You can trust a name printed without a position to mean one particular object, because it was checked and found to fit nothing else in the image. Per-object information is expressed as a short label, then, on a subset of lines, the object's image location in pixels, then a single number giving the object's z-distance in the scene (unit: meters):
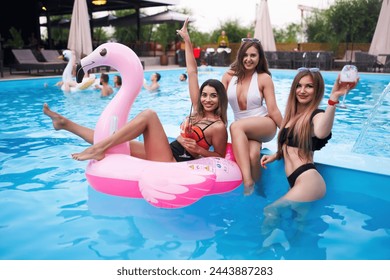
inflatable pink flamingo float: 2.84
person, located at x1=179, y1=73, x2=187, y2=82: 12.31
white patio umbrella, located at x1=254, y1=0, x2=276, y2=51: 16.98
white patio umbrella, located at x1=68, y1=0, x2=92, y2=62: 13.51
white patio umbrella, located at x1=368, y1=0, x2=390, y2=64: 13.40
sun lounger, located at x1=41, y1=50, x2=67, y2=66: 14.13
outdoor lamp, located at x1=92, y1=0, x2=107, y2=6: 16.81
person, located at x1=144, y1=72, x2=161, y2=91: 10.68
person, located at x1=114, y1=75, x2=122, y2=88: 9.94
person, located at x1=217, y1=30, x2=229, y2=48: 19.39
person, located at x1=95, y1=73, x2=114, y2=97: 9.41
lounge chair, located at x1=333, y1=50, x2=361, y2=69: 16.14
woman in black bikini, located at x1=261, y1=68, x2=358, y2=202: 2.86
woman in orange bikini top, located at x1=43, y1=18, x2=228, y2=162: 3.05
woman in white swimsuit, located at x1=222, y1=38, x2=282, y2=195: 3.23
